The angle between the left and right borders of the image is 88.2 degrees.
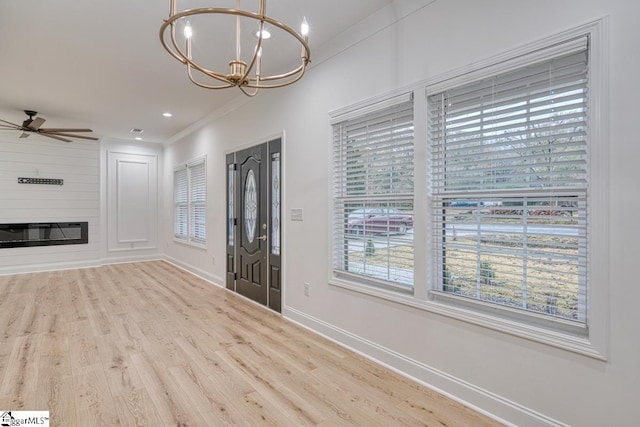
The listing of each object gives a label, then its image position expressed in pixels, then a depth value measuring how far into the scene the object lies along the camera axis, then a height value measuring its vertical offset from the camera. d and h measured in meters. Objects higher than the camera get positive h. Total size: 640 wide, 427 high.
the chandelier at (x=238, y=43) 1.43 +1.64
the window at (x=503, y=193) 1.68 +0.13
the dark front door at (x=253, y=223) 4.28 -0.14
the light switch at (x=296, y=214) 3.64 -0.01
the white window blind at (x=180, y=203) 6.97 +0.22
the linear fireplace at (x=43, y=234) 6.38 -0.43
